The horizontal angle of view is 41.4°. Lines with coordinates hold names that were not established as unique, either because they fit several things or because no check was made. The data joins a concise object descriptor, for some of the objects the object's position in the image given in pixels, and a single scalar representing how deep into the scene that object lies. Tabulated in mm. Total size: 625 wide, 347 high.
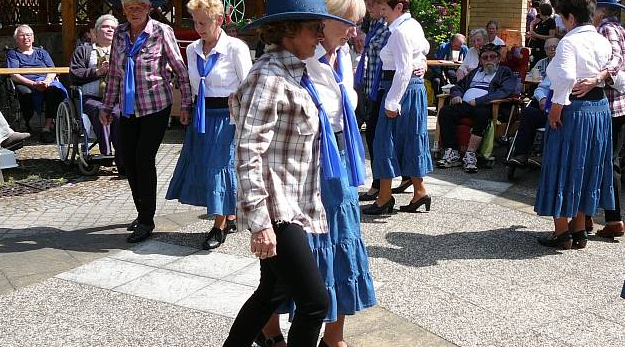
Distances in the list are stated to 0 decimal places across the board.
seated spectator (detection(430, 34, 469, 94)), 13984
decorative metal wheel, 12954
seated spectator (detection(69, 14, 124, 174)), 8641
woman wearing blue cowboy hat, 3191
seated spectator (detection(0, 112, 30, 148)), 8625
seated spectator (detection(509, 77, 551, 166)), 8562
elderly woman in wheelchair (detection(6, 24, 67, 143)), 11164
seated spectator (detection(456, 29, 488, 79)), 10445
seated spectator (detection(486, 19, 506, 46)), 12979
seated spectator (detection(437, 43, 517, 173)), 9164
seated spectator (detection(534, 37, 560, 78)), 9422
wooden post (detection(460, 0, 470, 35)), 15547
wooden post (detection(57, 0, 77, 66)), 12539
